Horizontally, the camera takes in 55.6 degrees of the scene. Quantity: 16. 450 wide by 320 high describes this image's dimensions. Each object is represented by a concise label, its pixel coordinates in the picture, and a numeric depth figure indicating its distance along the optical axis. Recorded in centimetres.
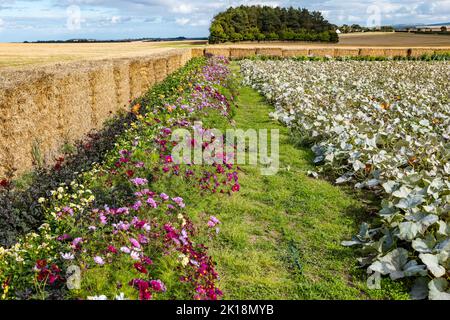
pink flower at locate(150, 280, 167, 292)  288
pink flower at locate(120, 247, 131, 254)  307
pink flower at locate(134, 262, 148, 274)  297
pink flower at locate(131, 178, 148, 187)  433
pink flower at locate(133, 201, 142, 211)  392
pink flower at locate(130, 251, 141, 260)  306
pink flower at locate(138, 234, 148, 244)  338
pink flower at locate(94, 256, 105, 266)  294
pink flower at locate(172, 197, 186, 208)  419
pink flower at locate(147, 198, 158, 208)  396
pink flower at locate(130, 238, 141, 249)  321
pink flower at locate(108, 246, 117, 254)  312
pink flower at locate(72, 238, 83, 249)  326
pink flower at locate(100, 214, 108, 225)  361
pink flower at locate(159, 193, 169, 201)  412
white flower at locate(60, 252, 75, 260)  301
